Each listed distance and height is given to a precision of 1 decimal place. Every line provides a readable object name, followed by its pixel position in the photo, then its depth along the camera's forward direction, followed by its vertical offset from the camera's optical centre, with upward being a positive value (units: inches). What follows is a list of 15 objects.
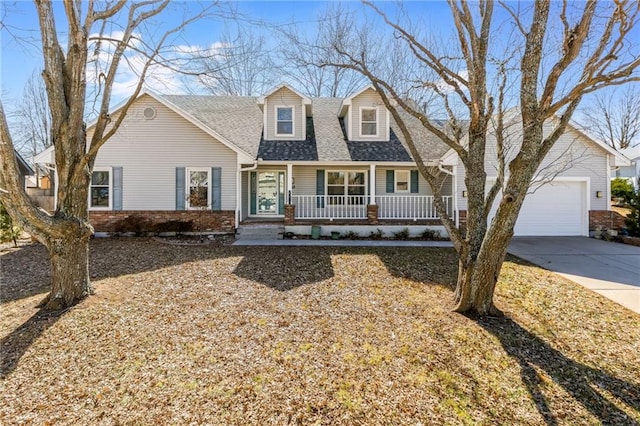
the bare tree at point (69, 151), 201.3 +37.5
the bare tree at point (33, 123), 899.3 +249.8
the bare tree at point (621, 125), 974.4 +253.5
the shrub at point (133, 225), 472.1 -24.9
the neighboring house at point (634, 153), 965.2 +160.4
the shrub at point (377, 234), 480.7 -40.6
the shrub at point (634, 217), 452.0 -16.2
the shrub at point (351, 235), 477.5 -41.7
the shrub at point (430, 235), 479.5 -42.3
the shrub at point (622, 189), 470.6 +32.4
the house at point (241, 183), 481.1 +37.7
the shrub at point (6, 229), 413.4 -26.2
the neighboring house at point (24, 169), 673.7 +90.8
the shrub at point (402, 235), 478.9 -42.1
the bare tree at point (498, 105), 170.4 +59.2
